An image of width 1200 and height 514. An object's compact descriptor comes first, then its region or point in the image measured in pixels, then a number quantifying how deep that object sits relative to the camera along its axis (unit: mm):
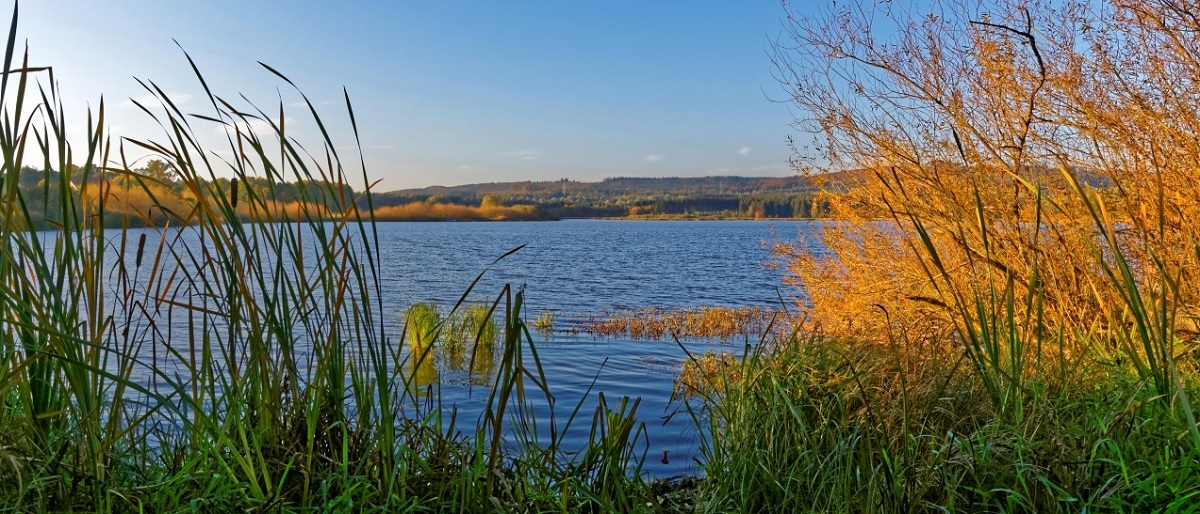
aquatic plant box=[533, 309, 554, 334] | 13875
